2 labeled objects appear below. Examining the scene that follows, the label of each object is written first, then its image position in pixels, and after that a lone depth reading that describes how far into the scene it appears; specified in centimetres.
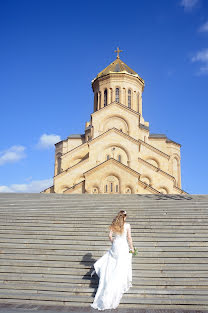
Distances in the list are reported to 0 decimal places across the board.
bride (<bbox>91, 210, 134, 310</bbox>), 445
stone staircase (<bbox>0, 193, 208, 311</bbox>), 496
